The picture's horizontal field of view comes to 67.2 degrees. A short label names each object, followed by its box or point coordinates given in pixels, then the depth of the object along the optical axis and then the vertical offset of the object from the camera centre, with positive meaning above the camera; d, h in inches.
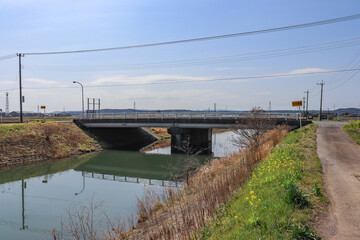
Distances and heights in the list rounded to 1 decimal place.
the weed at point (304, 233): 198.7 -91.2
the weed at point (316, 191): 285.5 -85.1
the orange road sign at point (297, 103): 1016.1 +29.6
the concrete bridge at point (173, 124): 1248.1 -81.4
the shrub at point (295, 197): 259.4 -84.0
